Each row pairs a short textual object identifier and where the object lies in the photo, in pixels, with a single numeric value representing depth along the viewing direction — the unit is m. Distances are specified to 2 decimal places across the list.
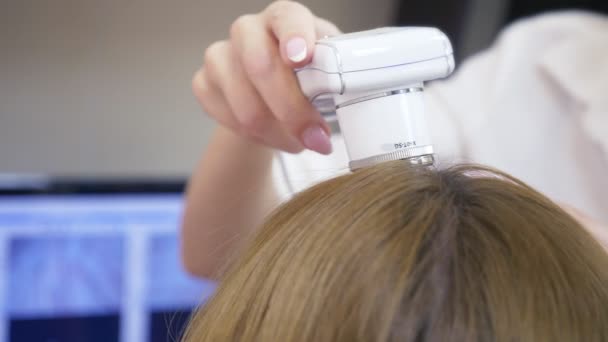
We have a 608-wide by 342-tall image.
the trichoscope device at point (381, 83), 0.66
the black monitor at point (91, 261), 1.08
